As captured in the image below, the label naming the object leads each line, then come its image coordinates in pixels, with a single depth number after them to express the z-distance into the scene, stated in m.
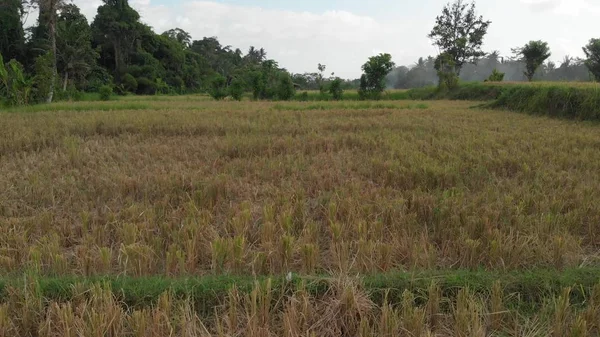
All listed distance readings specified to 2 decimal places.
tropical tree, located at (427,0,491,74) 33.53
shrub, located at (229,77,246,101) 24.69
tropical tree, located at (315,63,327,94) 36.66
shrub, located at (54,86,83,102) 20.93
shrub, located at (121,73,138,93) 31.44
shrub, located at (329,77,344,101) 24.86
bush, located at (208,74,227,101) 25.39
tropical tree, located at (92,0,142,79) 32.19
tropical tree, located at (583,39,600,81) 28.12
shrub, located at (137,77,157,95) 32.47
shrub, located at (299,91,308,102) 24.98
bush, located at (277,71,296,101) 25.17
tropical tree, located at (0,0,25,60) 29.98
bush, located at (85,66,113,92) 29.27
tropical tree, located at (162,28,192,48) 49.22
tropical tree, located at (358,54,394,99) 25.14
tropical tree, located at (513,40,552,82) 27.58
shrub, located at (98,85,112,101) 21.59
